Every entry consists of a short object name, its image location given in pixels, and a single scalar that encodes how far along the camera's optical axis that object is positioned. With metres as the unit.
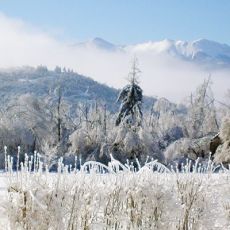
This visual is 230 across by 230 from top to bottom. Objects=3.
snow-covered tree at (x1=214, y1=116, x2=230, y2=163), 30.53
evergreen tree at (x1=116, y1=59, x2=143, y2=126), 48.22
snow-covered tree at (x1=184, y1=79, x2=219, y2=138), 56.27
